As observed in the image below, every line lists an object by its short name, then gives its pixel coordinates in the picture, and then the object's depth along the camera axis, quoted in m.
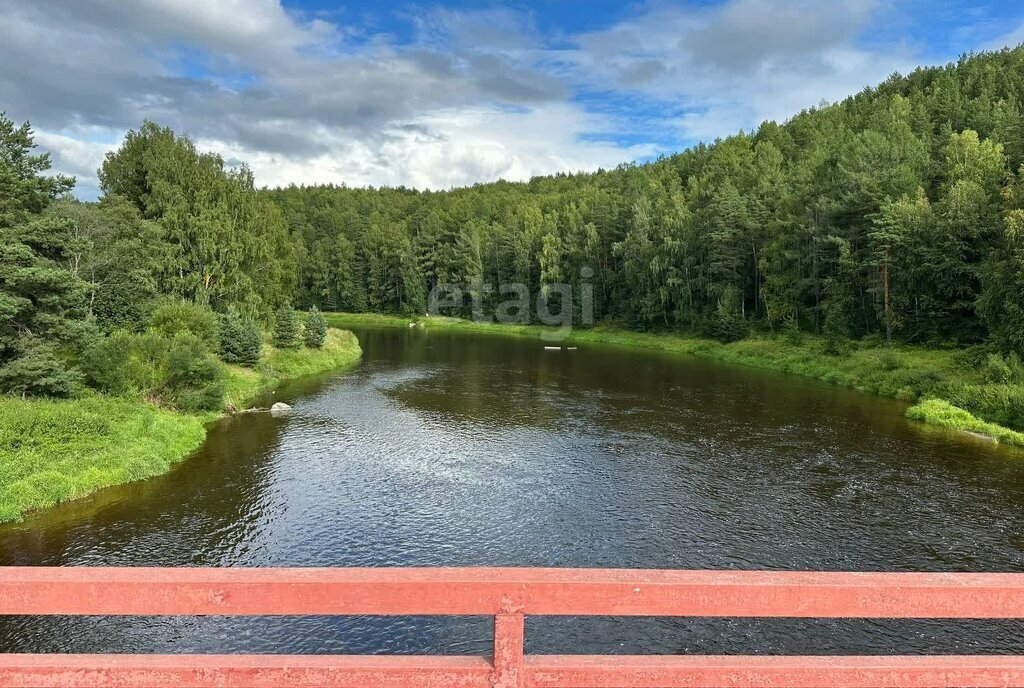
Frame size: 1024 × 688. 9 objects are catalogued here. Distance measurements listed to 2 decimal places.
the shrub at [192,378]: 31.19
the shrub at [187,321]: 36.41
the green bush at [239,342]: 43.28
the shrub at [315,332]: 56.28
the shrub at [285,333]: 53.06
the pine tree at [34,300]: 22.59
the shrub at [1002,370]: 33.47
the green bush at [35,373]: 22.78
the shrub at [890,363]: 42.78
